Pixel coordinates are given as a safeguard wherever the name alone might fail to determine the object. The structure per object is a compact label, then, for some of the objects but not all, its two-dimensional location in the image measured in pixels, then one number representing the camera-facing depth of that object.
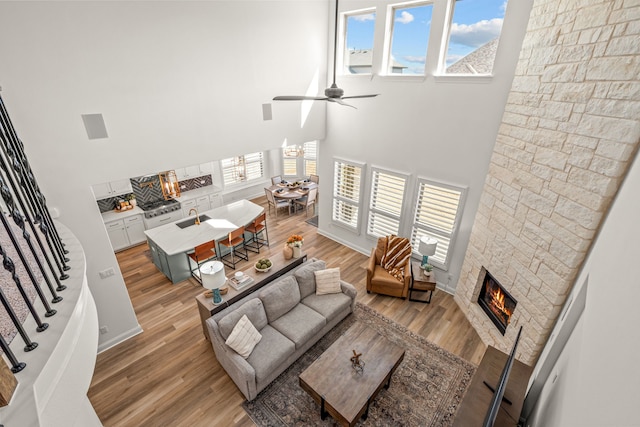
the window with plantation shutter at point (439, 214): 5.93
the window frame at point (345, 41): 6.13
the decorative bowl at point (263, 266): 5.73
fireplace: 4.82
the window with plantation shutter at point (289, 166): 12.21
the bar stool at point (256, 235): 7.97
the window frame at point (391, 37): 5.48
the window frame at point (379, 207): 6.65
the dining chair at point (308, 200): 10.34
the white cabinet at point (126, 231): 7.98
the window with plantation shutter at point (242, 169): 10.97
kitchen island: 6.66
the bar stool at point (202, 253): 6.42
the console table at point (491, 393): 3.23
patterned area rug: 4.10
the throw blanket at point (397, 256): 6.35
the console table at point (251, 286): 4.94
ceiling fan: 3.73
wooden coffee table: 3.77
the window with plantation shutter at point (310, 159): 11.93
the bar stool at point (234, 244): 7.23
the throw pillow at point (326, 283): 5.70
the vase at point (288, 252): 6.06
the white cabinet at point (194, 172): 9.55
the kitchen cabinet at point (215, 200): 10.05
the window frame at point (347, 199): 7.35
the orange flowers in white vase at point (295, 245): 6.08
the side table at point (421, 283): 6.02
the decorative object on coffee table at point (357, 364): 4.12
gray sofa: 4.33
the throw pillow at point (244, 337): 4.35
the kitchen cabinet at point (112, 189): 7.89
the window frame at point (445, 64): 4.93
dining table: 10.13
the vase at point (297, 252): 6.10
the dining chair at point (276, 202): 10.15
